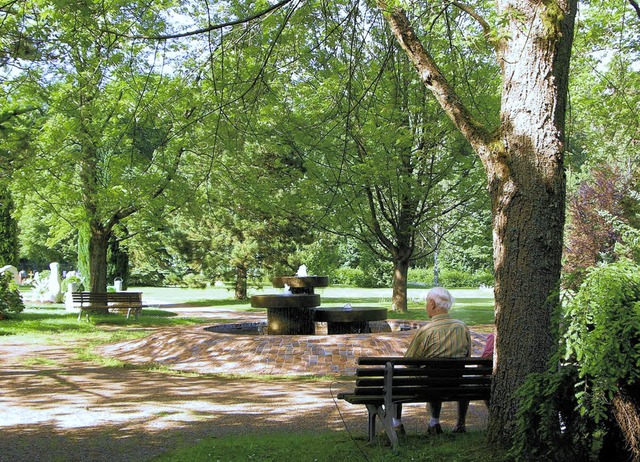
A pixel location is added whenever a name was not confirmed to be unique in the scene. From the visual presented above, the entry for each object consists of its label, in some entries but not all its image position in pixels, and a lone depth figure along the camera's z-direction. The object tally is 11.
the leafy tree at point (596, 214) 21.17
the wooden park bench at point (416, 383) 5.60
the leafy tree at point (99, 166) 16.97
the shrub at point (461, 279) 50.53
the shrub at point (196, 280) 30.78
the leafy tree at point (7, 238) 25.36
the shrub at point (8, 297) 19.62
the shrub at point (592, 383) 4.05
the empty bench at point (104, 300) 18.80
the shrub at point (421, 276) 51.91
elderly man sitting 6.00
